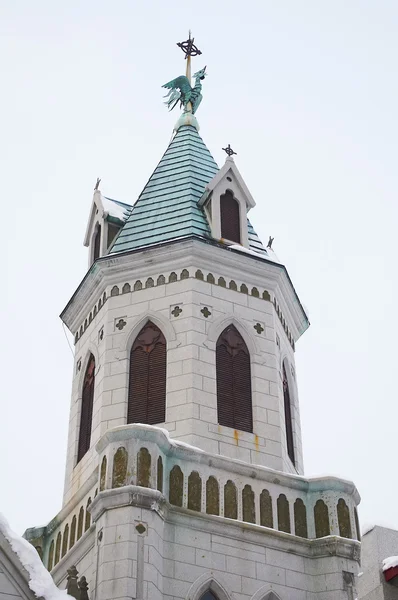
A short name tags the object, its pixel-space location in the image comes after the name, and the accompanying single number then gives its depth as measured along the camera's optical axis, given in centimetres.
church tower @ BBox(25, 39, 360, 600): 1988
